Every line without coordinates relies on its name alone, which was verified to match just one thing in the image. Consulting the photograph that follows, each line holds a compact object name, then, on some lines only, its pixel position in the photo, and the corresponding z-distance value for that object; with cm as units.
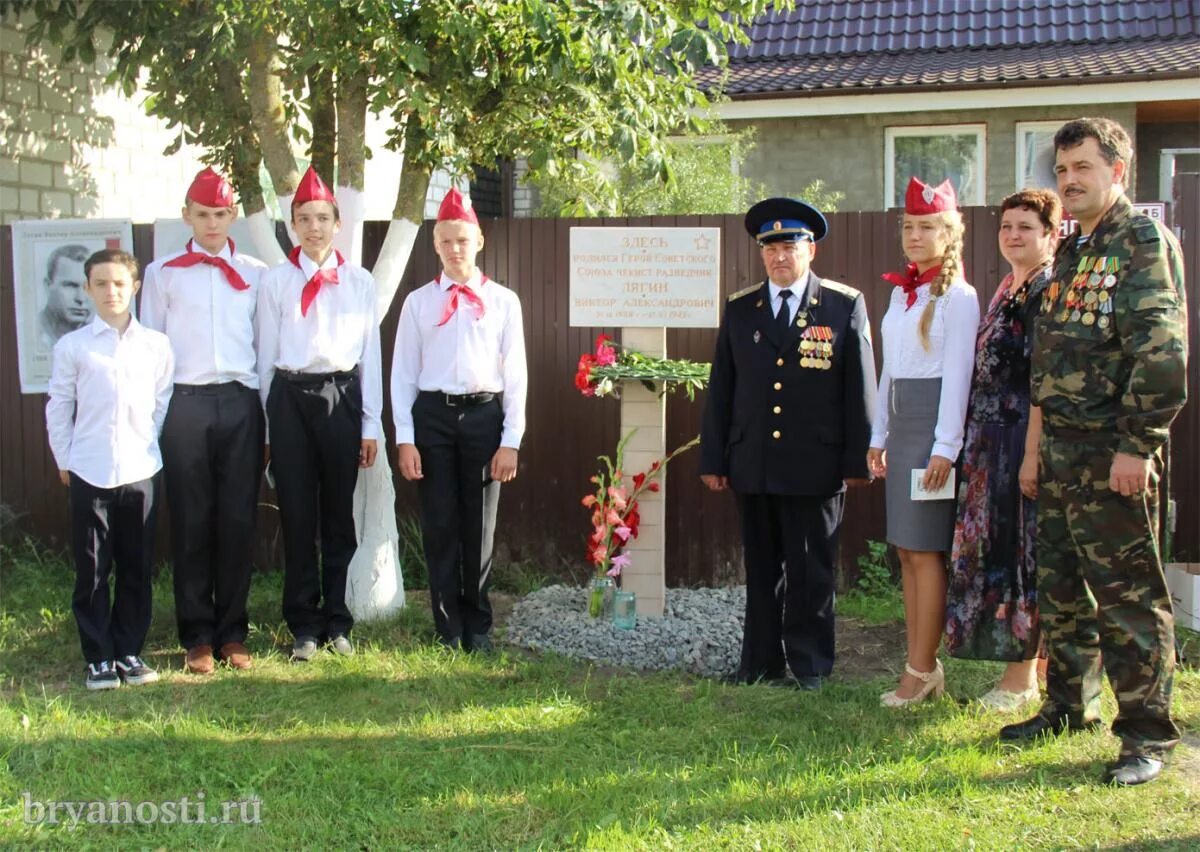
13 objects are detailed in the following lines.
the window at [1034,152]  1070
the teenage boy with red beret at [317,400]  473
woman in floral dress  403
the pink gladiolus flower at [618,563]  544
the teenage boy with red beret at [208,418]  466
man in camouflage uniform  341
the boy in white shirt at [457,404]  484
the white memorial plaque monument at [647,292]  559
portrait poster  666
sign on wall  568
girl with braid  404
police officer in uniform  444
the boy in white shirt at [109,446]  444
